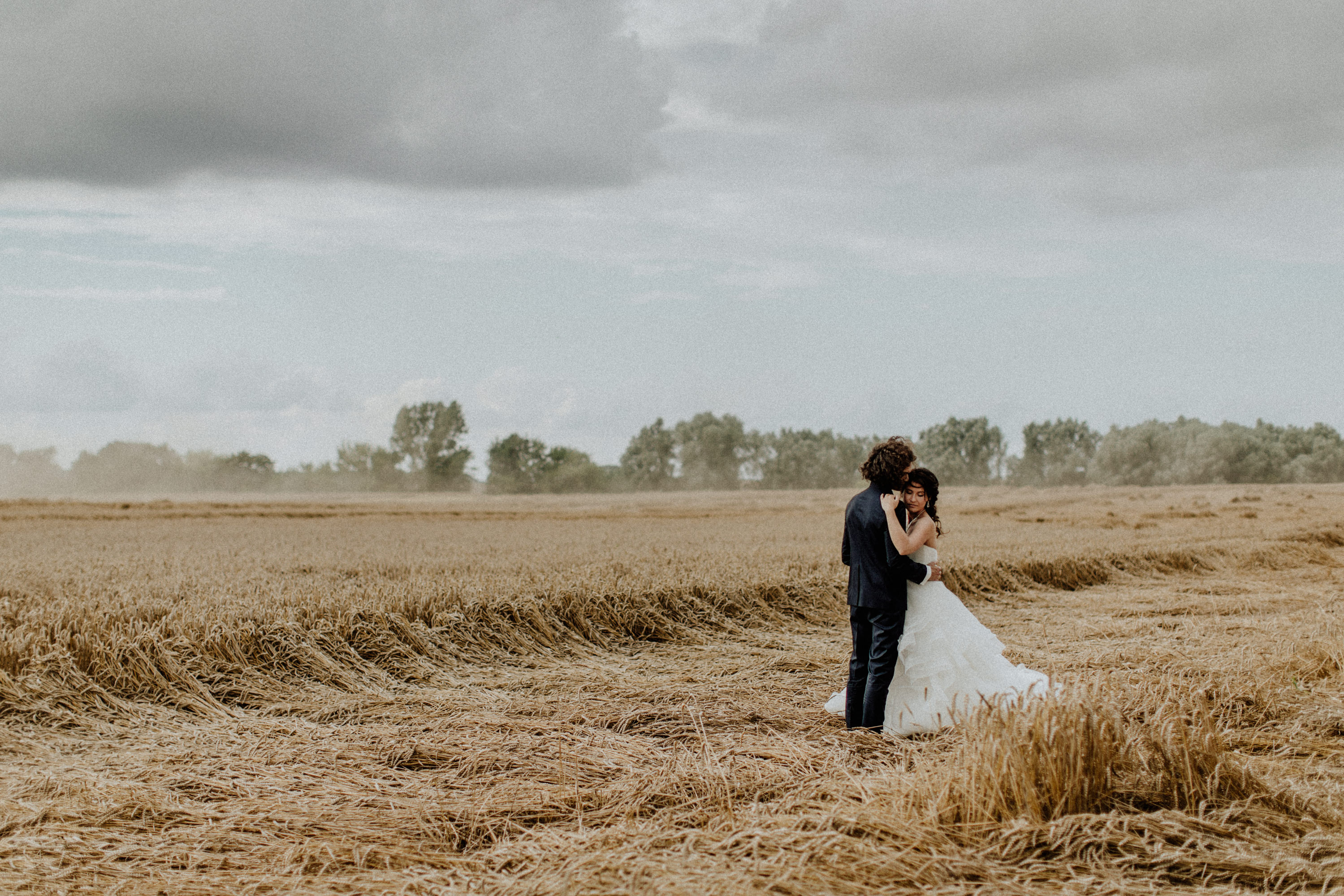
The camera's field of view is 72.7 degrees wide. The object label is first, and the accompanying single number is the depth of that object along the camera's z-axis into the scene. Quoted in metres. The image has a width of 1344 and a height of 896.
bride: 6.57
